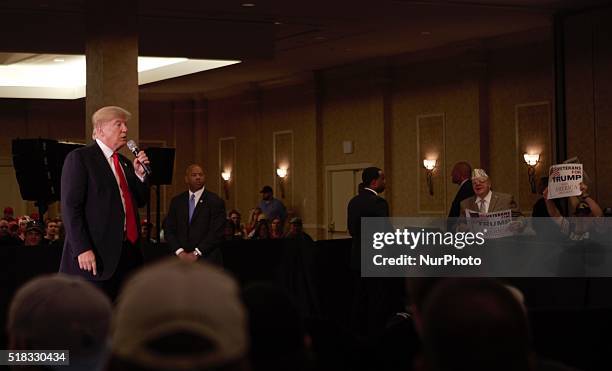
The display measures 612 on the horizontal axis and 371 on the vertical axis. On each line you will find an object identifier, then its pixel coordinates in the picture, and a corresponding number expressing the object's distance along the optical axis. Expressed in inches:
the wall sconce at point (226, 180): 841.5
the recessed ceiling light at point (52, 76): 670.5
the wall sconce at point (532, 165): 553.6
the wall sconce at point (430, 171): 628.4
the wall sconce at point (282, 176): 770.2
